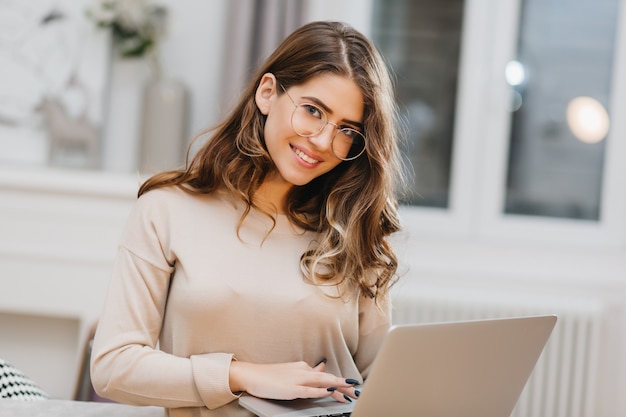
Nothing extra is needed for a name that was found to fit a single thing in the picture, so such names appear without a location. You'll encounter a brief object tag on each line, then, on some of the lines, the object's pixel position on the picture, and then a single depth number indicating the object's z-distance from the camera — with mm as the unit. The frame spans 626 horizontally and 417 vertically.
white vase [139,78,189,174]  3395
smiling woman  1544
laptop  1269
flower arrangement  3387
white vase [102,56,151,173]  3537
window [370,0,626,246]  3545
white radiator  3291
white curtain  3326
